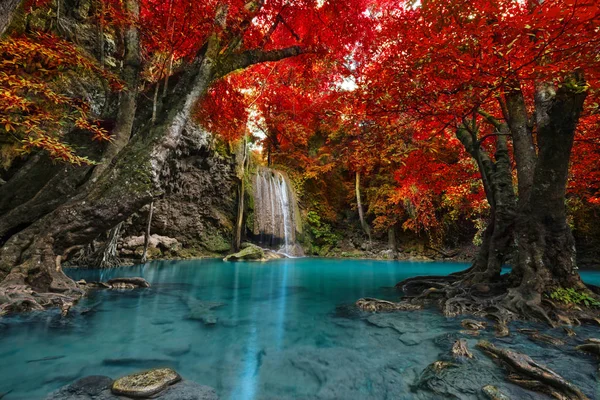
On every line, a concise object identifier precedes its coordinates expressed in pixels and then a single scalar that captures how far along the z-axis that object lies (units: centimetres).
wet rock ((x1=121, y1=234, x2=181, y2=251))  1171
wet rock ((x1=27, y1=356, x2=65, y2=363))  262
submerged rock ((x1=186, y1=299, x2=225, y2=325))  416
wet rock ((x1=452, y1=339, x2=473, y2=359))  286
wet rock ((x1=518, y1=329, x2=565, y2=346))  322
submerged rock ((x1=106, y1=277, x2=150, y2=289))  607
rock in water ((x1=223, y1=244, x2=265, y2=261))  1351
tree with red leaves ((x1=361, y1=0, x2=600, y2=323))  380
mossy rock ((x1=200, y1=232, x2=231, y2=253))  1512
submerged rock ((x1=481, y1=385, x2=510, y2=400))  209
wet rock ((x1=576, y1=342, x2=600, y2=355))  285
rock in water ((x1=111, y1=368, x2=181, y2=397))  210
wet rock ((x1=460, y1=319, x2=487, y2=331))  382
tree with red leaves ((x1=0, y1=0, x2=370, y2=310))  454
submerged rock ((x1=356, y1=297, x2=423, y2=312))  492
